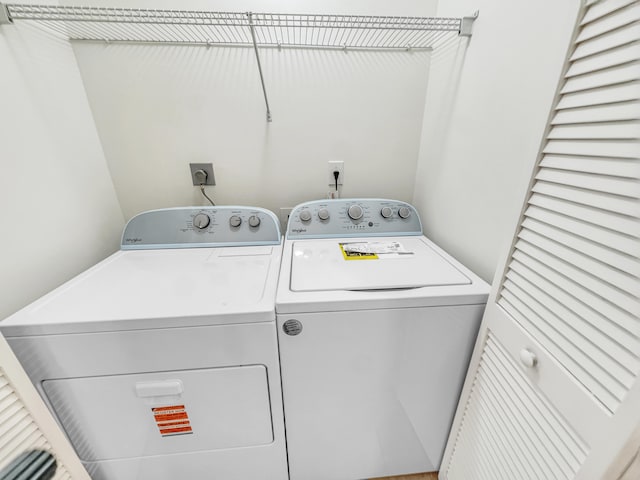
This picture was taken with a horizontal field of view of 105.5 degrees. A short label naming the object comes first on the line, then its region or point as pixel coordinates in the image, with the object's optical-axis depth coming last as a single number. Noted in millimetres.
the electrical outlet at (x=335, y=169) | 1410
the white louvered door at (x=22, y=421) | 633
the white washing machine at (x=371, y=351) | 794
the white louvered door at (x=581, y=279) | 438
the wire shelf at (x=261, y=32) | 1001
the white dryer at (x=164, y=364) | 722
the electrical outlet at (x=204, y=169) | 1346
